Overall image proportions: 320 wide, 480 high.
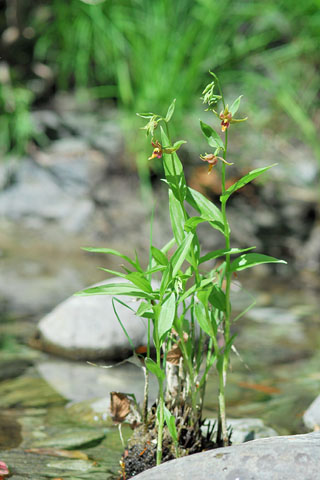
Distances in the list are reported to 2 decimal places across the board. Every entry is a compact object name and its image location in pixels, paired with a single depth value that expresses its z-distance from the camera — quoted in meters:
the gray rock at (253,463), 2.47
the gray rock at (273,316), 7.32
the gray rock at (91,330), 5.54
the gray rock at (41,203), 10.41
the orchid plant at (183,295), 2.75
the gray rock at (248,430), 3.83
